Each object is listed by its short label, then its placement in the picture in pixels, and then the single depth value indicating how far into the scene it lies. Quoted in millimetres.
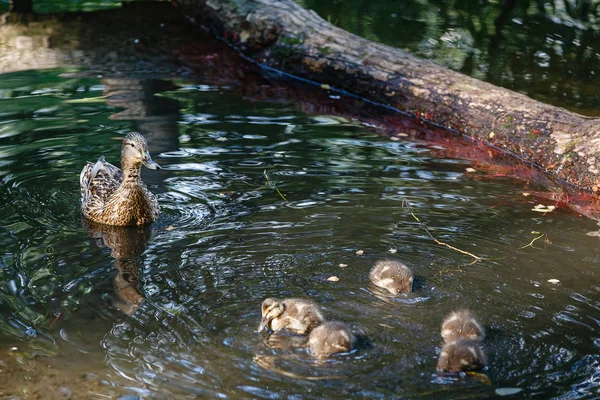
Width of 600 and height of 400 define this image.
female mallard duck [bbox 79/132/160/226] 15102
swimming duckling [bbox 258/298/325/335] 10906
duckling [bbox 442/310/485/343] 10511
